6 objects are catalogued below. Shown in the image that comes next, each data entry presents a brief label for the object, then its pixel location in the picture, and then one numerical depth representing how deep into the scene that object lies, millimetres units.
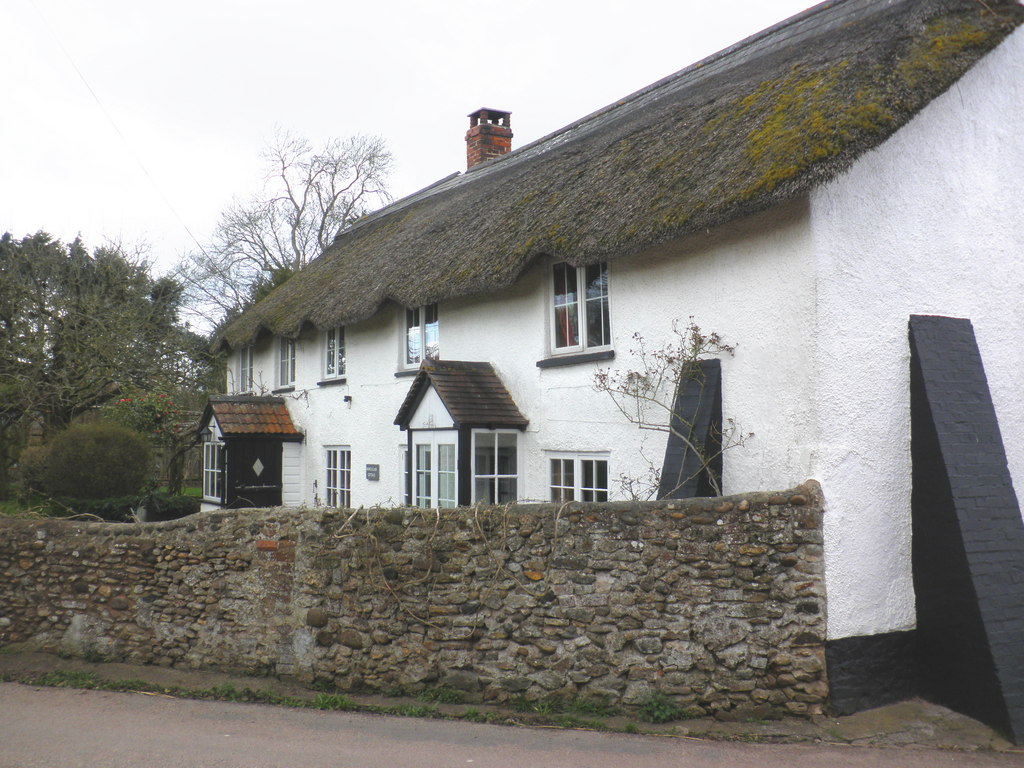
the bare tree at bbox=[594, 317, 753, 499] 7469
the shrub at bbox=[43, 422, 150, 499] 15734
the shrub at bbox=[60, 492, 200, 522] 15414
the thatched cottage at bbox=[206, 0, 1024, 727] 6754
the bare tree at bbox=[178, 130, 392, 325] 35844
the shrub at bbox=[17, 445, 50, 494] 16703
